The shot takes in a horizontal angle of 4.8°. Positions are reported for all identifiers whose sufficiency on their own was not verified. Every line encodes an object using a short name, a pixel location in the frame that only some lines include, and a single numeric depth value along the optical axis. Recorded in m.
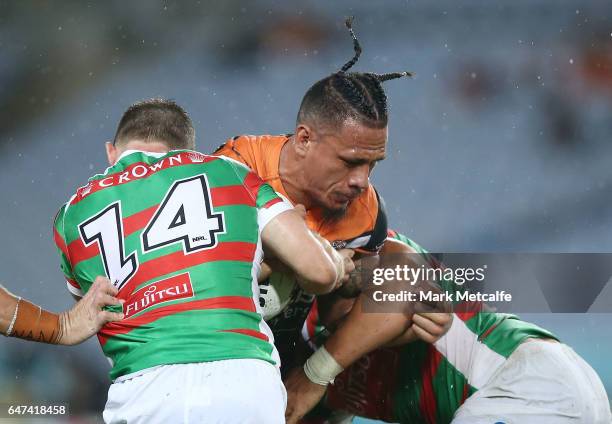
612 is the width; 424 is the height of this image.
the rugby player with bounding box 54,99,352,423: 17.81
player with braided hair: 18.77
